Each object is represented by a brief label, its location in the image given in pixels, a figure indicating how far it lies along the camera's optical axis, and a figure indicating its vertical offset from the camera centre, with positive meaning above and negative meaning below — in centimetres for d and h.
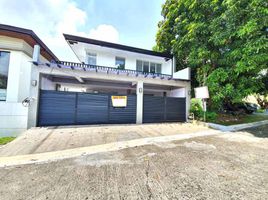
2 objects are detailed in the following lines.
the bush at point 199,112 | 1061 -30
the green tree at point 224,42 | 714 +449
